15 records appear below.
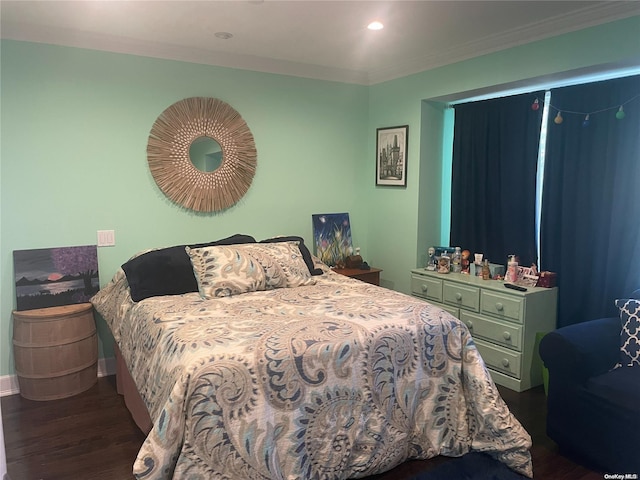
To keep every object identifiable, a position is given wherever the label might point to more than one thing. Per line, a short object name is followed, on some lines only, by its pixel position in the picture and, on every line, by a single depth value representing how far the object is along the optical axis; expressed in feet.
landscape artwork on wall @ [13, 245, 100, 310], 10.31
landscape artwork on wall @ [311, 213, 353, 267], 14.12
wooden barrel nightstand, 9.98
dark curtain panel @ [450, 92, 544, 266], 11.63
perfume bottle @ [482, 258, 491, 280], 11.95
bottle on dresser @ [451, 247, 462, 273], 12.82
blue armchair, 7.38
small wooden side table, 13.37
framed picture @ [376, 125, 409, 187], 13.60
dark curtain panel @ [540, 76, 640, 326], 9.77
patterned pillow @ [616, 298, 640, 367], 8.38
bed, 6.35
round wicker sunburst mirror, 11.68
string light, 9.70
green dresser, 10.55
